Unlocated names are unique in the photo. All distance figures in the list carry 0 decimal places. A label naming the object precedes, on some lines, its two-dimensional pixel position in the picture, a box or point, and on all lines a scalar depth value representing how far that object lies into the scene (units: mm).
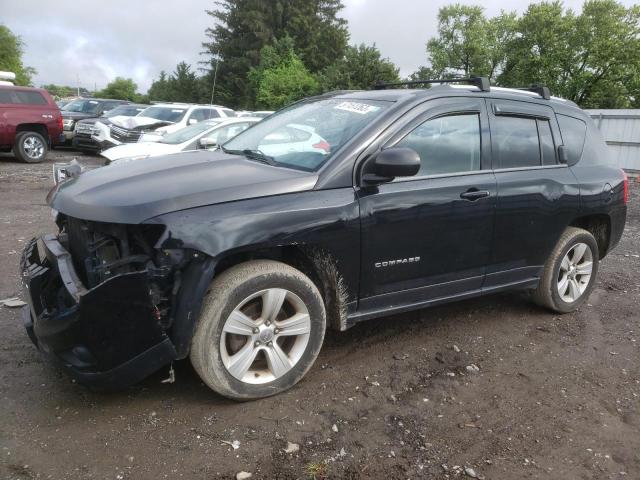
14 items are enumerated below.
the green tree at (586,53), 40312
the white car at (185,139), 8539
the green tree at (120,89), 77062
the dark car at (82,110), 17125
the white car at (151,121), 13078
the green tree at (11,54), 39250
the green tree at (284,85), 30656
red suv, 12703
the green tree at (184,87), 49897
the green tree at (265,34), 46250
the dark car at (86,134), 15172
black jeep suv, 2693
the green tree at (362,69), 22250
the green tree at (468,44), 50781
